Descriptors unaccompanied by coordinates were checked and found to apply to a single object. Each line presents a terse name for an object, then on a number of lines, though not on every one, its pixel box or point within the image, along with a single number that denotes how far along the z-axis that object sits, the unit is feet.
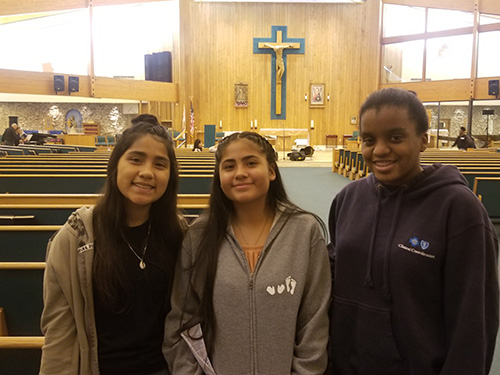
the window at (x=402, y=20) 54.19
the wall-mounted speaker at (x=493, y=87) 46.12
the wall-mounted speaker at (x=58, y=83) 45.93
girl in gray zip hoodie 4.44
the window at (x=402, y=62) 55.88
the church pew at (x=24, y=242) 8.37
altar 54.95
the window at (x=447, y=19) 49.75
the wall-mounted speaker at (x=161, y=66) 58.85
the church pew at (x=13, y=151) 28.83
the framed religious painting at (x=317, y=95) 60.75
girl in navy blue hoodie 3.76
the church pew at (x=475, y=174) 18.35
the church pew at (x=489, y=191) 17.84
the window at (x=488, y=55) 49.40
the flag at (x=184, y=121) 55.88
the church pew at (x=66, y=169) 15.98
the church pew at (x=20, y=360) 5.61
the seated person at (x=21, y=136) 43.40
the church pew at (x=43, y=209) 10.15
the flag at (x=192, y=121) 54.84
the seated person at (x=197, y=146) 41.25
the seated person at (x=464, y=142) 44.80
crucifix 59.62
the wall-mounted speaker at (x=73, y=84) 47.06
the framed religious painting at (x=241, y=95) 60.39
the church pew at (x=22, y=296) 6.57
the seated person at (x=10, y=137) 40.65
